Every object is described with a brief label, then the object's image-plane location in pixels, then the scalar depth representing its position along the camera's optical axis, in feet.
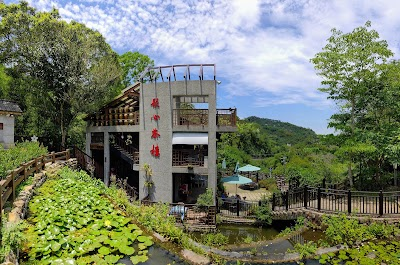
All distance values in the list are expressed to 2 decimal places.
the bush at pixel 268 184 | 70.84
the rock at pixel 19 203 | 23.10
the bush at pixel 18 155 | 31.12
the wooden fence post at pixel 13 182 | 24.18
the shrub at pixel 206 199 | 44.91
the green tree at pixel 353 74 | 45.73
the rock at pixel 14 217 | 19.91
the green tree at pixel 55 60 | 59.00
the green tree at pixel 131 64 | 97.59
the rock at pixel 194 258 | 19.80
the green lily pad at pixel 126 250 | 20.15
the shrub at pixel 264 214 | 45.01
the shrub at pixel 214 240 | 35.49
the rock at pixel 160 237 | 23.22
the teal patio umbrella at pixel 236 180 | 57.06
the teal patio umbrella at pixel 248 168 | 69.00
